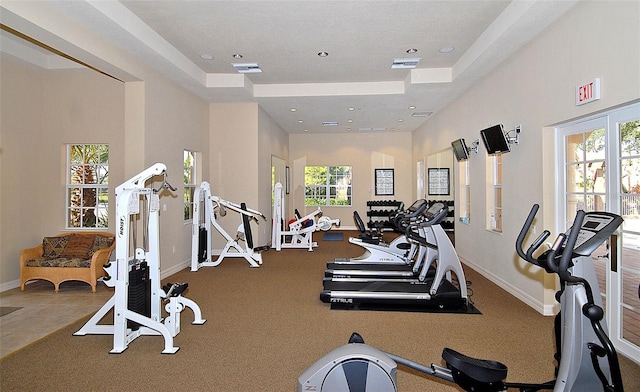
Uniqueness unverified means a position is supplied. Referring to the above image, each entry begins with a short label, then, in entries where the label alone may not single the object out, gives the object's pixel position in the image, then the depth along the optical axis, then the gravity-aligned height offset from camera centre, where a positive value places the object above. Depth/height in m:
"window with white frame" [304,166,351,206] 12.20 +0.39
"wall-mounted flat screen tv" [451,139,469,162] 6.53 +0.84
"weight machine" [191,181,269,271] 6.31 -0.62
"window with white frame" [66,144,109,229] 6.13 +0.21
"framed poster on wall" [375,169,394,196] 12.01 +0.53
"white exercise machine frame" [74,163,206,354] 3.22 -0.77
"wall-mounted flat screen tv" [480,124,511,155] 4.89 +0.77
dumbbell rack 11.76 -0.36
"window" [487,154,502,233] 5.61 -0.01
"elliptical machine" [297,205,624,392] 1.92 -0.84
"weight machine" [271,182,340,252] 8.30 -0.66
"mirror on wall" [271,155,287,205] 9.52 +0.73
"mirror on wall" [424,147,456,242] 10.16 +0.44
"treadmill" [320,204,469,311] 4.23 -1.10
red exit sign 3.23 +0.93
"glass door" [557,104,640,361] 3.02 -0.03
